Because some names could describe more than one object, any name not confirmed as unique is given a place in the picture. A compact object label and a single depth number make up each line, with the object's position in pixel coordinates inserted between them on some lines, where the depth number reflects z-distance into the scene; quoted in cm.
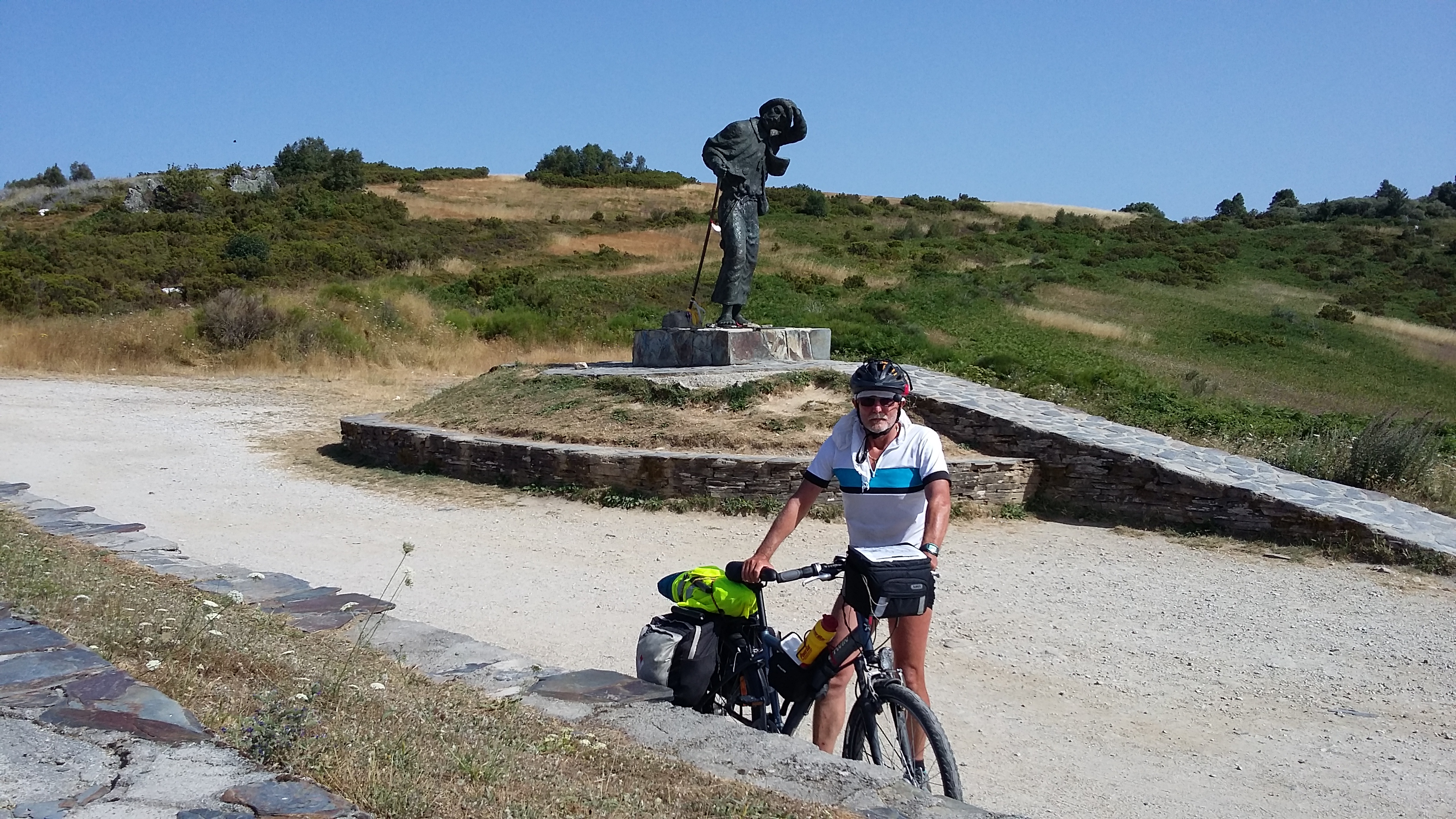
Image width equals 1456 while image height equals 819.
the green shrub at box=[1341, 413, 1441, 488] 982
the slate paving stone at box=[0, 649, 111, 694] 360
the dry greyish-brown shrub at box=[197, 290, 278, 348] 2003
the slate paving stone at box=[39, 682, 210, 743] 325
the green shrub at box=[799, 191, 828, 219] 4806
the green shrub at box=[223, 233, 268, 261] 3194
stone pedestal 1214
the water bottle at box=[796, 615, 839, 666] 371
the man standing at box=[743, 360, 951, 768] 379
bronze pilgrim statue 1224
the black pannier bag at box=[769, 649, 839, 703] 373
